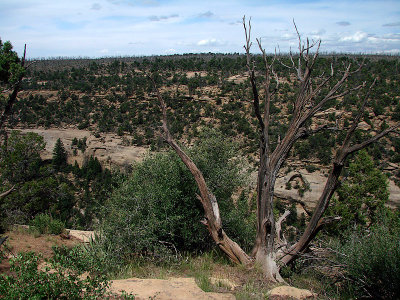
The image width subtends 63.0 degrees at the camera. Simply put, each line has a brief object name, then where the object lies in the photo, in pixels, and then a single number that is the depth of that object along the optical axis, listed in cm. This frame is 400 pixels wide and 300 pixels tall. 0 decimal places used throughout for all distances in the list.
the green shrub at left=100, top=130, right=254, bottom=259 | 701
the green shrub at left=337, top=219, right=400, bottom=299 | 454
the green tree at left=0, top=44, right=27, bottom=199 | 968
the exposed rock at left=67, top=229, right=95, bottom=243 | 966
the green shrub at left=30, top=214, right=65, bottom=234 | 911
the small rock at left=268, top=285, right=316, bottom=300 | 471
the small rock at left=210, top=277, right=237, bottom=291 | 520
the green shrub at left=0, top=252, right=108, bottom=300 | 338
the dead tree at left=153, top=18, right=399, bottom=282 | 644
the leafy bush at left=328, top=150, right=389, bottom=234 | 1516
